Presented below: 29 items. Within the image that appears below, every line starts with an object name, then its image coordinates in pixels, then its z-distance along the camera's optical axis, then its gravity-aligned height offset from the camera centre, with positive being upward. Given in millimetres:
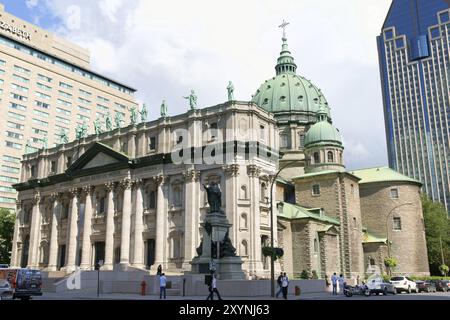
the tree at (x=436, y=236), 73000 +5834
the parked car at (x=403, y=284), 41906 -742
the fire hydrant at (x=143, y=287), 34875 -605
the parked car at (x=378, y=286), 36594 -810
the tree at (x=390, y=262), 53206 +1477
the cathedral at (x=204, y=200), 52531 +9638
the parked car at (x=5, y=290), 27581 -557
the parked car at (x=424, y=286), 43344 -972
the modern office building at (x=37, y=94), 92625 +38982
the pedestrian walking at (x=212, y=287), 23950 -466
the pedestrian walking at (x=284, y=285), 29438 -497
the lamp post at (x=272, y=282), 30306 -312
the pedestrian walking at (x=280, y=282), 30314 -319
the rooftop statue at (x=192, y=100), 56375 +20472
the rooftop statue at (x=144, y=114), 61544 +20586
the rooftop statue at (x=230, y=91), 53975 +20539
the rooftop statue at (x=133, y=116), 63278 +20981
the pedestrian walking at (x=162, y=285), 29419 -406
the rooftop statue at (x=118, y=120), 64519 +20986
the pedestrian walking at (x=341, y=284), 40044 -644
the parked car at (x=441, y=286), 45938 -1035
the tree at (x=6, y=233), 82125 +7900
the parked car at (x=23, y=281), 31906 -77
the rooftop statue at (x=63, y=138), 72925 +21037
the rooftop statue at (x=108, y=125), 66775 +20881
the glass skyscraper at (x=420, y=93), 136750 +53300
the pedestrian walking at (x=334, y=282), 38112 -454
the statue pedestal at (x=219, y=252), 34875 +1810
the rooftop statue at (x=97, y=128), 66625 +20433
